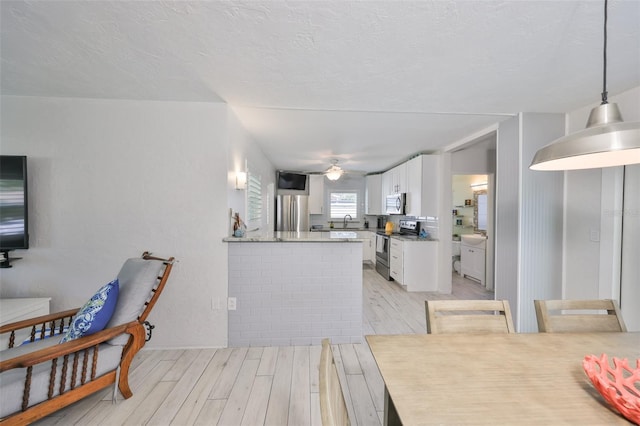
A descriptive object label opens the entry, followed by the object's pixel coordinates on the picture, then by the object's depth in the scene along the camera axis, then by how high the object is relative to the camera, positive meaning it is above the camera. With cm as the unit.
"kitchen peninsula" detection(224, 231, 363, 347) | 263 -82
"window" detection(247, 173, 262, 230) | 358 +11
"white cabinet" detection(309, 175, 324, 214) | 695 +47
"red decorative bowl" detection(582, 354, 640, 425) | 82 -58
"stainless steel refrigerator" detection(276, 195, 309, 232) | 633 -10
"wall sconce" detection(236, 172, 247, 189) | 293 +31
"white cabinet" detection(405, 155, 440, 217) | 447 +42
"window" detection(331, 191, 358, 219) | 741 +14
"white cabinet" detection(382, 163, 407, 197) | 518 +63
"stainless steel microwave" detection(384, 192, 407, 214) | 516 +14
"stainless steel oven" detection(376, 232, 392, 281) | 534 -94
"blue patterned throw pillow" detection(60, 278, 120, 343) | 172 -71
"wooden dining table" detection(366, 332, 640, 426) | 84 -64
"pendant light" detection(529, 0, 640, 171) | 85 +24
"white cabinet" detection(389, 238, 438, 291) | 454 -95
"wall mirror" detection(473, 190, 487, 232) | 561 -1
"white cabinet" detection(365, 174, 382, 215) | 660 +39
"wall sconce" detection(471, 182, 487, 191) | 565 +53
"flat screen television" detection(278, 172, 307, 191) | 671 +72
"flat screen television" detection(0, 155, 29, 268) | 230 +1
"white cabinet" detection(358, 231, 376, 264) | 668 -96
